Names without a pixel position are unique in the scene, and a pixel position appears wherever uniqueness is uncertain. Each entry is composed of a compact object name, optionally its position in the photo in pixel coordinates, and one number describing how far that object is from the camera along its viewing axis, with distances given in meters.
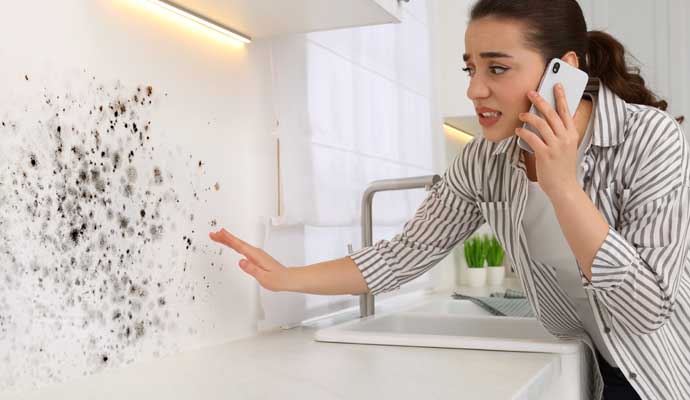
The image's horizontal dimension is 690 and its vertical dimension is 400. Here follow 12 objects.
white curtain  1.54
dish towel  1.99
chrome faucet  1.67
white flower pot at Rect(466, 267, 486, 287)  2.79
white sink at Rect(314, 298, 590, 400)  1.21
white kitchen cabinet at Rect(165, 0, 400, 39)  1.27
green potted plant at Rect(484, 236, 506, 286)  2.86
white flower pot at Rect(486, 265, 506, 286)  2.86
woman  1.04
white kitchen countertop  0.94
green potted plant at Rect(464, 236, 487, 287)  2.79
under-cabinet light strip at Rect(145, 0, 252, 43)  1.25
